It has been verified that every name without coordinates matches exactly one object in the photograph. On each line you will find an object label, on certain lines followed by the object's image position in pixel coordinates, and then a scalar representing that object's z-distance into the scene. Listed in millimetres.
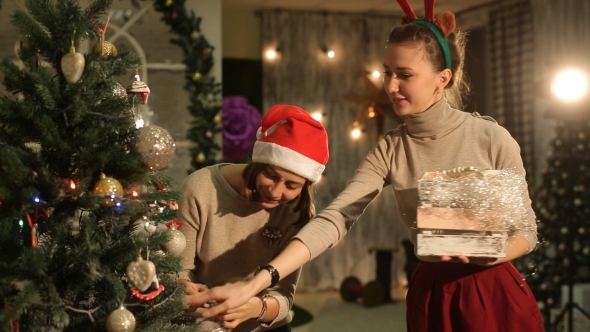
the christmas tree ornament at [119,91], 1421
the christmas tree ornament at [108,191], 1356
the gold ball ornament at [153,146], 1406
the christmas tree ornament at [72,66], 1333
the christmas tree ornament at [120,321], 1316
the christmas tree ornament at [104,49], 1434
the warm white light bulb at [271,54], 6613
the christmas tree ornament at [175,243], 1467
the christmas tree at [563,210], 4715
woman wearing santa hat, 1819
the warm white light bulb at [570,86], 4582
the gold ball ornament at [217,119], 5242
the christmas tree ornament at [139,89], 1589
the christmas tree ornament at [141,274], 1345
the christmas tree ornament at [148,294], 1368
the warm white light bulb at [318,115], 6708
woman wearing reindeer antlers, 1726
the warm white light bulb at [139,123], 1461
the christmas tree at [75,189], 1319
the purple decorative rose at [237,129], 5742
